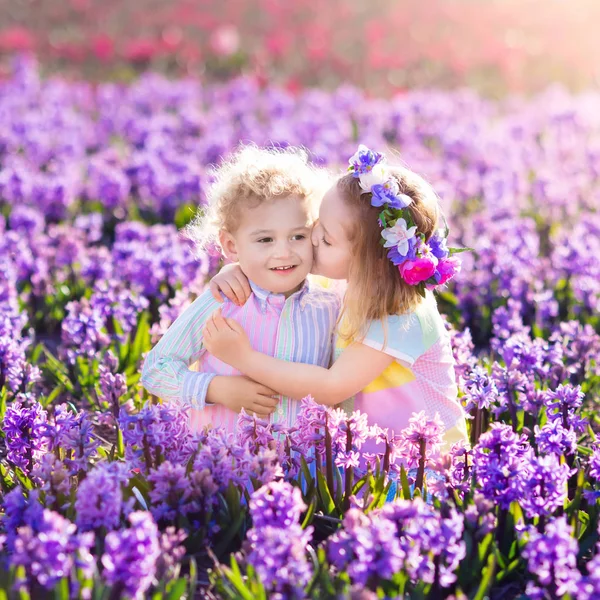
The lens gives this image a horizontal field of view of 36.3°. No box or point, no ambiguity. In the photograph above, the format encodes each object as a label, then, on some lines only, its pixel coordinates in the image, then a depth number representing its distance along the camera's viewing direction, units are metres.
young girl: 3.49
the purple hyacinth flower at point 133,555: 2.54
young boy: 3.63
